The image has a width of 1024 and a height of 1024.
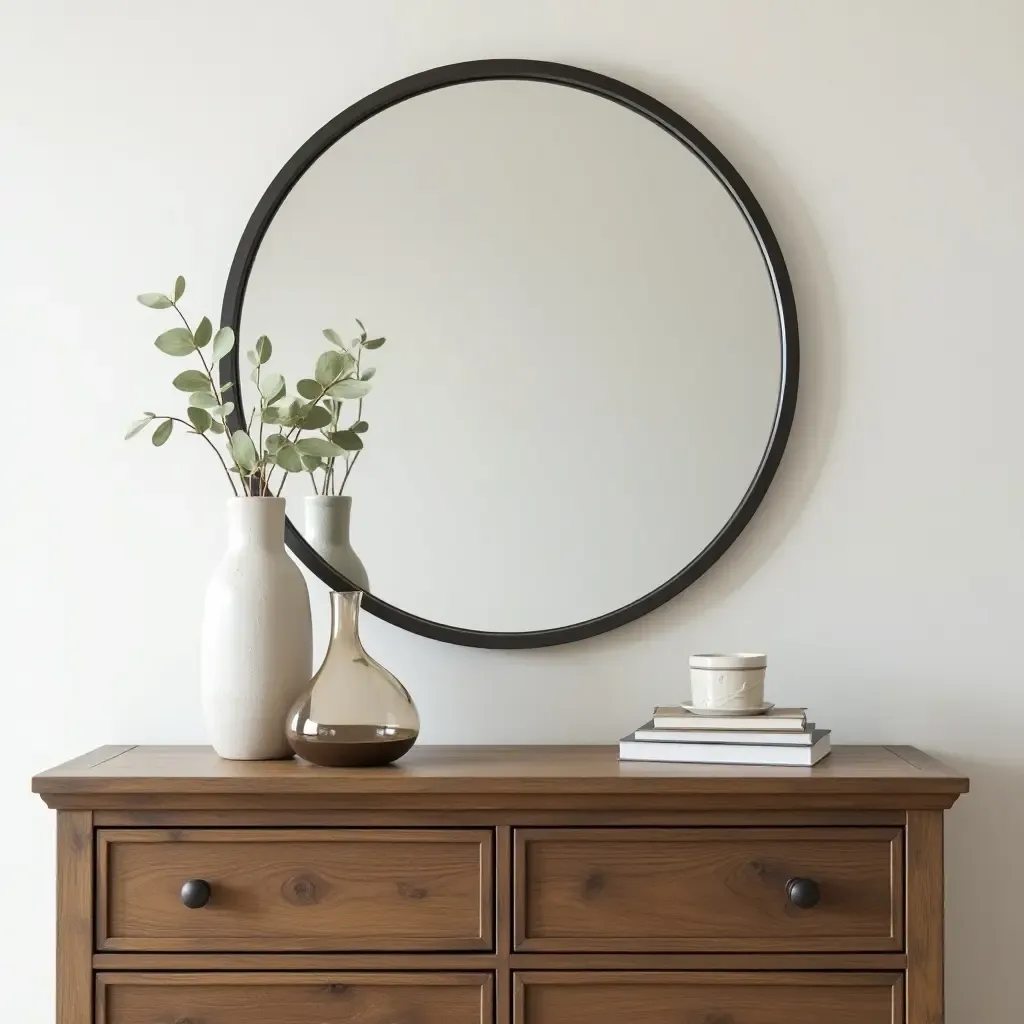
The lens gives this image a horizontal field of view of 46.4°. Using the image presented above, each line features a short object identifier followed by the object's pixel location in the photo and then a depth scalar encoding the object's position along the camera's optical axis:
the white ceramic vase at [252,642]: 1.63
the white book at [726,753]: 1.57
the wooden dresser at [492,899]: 1.48
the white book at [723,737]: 1.57
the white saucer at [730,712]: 1.63
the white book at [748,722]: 1.59
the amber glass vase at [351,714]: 1.56
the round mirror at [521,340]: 1.91
